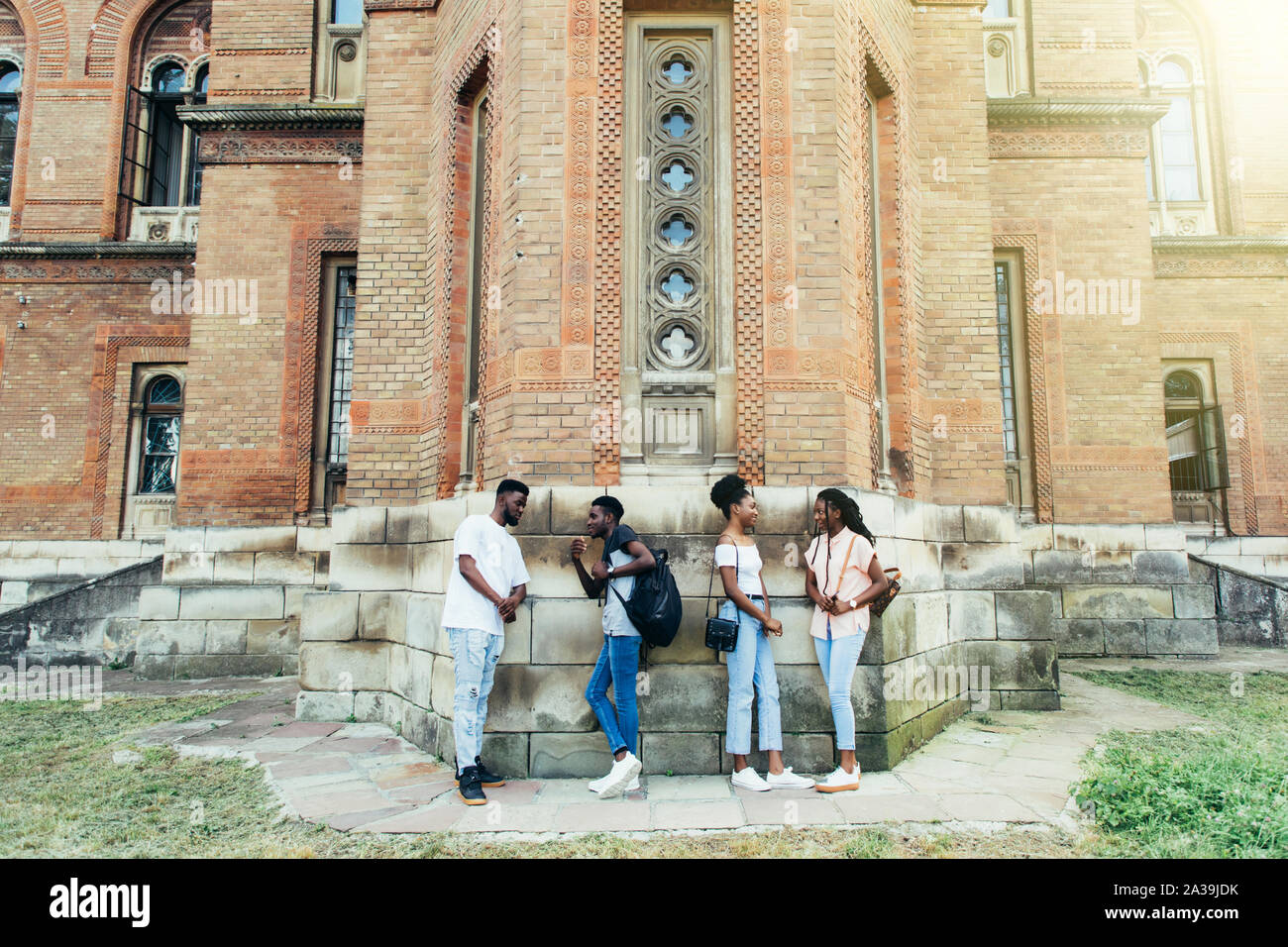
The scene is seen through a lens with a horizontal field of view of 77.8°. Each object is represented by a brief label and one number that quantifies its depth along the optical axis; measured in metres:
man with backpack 4.89
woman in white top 5.02
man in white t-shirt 4.91
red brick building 6.03
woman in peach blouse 5.01
